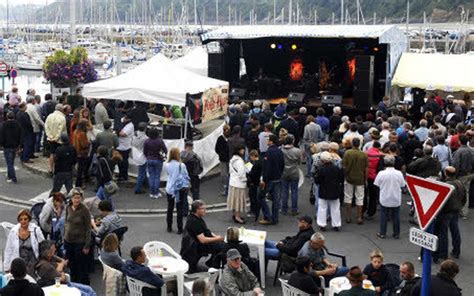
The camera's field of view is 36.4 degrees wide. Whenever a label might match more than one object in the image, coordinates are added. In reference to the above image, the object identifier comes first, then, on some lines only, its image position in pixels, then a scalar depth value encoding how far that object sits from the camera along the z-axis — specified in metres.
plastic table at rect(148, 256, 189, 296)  8.48
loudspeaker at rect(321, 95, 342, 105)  22.58
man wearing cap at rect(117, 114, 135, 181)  14.30
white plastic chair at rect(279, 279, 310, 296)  7.67
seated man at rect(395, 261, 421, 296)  7.64
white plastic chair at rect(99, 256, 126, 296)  8.23
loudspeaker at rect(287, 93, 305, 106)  23.27
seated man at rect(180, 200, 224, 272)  9.24
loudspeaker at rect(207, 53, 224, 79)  23.79
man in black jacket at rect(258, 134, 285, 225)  12.16
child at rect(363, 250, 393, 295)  8.09
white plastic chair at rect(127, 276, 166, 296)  7.93
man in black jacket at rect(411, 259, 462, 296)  7.24
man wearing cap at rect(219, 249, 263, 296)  7.93
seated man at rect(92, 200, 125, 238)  9.48
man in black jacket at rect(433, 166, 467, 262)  10.56
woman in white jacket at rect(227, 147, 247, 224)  12.01
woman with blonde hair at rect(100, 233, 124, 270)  8.43
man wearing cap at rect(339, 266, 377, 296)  7.08
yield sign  5.91
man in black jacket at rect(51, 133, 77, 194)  12.44
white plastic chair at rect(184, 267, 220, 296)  8.48
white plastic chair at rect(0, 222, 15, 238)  9.47
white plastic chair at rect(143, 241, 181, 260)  9.02
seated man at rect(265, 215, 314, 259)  8.99
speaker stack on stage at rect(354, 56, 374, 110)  21.89
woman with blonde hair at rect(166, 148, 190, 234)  11.60
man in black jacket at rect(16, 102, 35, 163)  15.58
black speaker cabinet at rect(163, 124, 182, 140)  15.57
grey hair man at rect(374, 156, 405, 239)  11.49
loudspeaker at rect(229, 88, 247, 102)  23.88
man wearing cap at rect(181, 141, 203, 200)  12.59
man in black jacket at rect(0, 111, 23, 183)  14.30
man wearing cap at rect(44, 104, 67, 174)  14.54
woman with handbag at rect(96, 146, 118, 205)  11.77
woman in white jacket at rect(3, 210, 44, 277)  8.49
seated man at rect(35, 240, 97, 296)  7.83
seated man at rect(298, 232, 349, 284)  8.45
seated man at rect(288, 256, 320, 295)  7.66
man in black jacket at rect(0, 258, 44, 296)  6.75
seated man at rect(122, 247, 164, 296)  7.91
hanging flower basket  20.41
